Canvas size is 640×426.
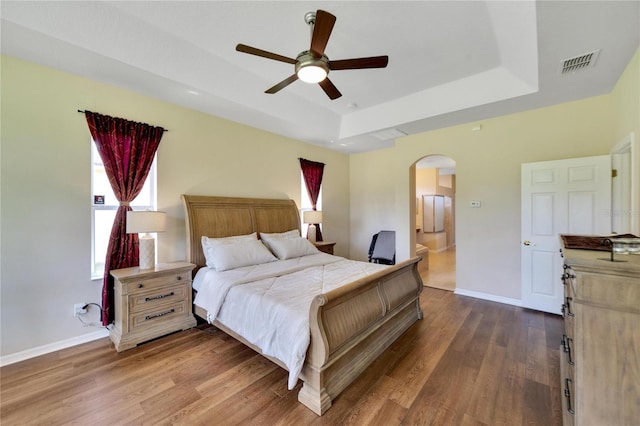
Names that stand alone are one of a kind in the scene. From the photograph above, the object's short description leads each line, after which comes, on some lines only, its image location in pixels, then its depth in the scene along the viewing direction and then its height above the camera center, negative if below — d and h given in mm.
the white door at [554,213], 3023 +3
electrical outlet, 2623 -1024
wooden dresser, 1117 -584
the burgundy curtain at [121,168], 2707 +499
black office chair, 5279 -767
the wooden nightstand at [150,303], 2512 -976
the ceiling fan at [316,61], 1934 +1259
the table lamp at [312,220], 4898 -149
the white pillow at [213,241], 3126 -386
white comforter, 1849 -761
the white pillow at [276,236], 3856 -383
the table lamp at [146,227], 2631 -169
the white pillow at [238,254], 3037 -540
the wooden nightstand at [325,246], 4764 -647
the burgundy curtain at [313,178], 5115 +713
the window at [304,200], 5133 +252
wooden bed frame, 1764 -867
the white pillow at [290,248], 3711 -543
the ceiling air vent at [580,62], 2359 +1483
